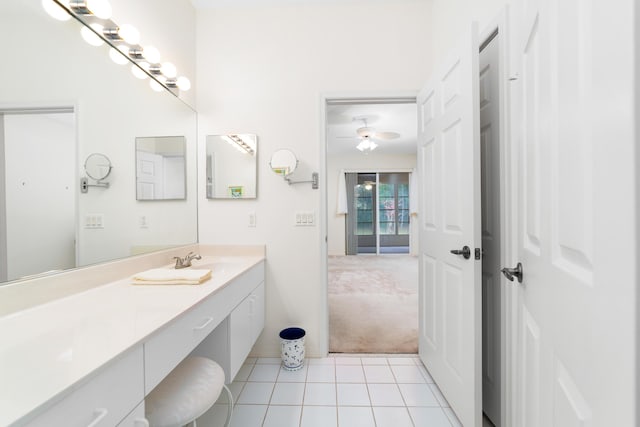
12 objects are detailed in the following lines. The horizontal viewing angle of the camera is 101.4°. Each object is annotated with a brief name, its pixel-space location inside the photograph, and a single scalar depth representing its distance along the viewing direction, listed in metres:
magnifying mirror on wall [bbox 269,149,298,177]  1.89
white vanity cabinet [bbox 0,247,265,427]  0.51
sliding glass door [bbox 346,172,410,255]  6.25
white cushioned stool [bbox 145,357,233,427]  0.84
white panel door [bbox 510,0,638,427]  0.41
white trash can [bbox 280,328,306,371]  1.82
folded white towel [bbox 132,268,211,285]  1.24
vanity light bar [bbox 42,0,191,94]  1.12
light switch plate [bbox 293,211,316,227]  1.97
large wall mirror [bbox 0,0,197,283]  0.91
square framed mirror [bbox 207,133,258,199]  1.98
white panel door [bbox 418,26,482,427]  1.17
